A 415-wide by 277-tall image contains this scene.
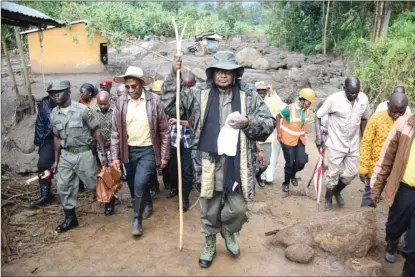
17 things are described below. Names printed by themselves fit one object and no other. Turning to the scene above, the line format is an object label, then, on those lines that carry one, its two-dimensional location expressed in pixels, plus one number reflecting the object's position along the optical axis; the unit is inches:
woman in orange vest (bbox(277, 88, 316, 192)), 222.7
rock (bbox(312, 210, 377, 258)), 146.9
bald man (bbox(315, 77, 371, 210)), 186.2
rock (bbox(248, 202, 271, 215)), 199.8
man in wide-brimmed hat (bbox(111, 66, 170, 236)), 163.9
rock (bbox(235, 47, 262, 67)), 866.8
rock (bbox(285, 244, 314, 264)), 140.7
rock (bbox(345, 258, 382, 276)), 136.7
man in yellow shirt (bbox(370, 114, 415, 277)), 122.8
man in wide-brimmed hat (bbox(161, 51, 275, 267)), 127.3
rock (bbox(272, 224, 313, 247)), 152.6
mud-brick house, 667.9
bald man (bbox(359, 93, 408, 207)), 158.1
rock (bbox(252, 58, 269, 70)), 840.7
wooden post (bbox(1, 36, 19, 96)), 408.9
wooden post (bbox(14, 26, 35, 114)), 409.1
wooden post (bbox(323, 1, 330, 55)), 868.8
